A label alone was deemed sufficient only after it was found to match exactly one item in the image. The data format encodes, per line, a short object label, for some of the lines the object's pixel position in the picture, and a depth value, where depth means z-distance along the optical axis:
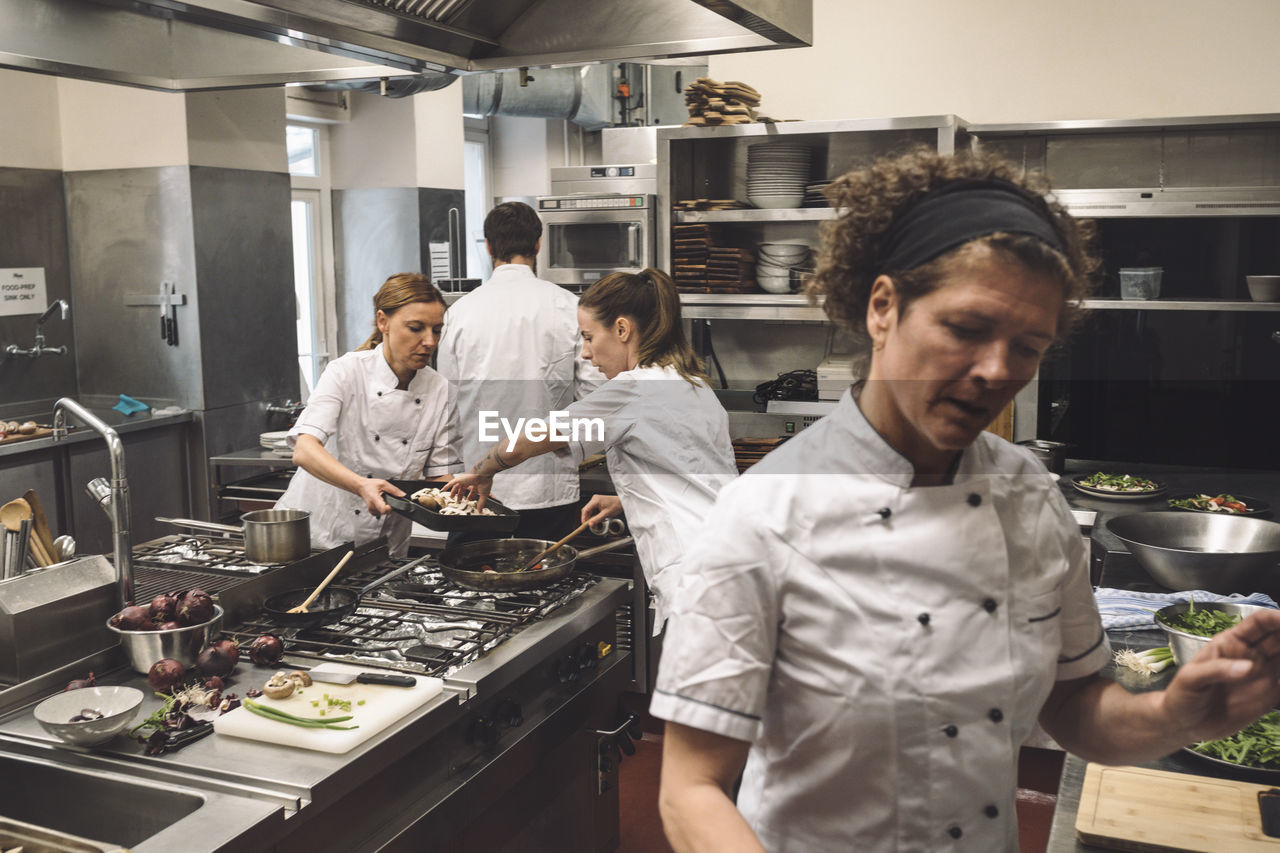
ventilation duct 6.21
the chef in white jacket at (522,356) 4.06
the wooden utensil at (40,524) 2.30
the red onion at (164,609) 2.15
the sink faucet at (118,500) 2.12
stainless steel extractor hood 2.23
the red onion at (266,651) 2.16
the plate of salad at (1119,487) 3.67
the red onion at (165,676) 2.01
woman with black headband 1.08
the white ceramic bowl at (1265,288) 3.97
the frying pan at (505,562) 2.58
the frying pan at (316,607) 2.39
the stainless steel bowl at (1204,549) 2.35
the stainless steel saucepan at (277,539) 2.72
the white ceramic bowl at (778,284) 4.73
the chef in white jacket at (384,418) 3.28
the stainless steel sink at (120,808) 1.58
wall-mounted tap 4.75
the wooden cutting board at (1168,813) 1.43
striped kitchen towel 2.26
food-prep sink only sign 4.75
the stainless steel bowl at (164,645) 2.10
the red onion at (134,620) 2.12
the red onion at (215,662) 2.07
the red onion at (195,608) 2.16
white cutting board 1.82
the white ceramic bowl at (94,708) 1.79
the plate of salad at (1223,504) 3.32
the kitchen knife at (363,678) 2.03
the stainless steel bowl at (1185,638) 1.88
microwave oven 4.81
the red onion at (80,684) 1.96
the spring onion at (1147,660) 2.00
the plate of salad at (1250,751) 1.62
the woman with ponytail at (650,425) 3.00
